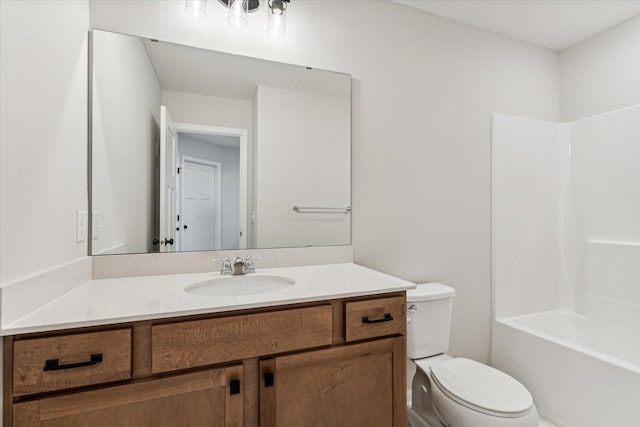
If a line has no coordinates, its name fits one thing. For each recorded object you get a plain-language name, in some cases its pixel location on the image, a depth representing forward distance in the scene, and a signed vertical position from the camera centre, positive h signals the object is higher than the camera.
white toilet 1.31 -0.76
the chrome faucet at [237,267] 1.44 -0.24
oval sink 1.37 -0.31
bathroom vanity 0.85 -0.44
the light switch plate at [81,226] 1.24 -0.05
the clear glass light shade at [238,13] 1.52 +0.95
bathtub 1.60 -0.84
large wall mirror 1.41 +0.30
